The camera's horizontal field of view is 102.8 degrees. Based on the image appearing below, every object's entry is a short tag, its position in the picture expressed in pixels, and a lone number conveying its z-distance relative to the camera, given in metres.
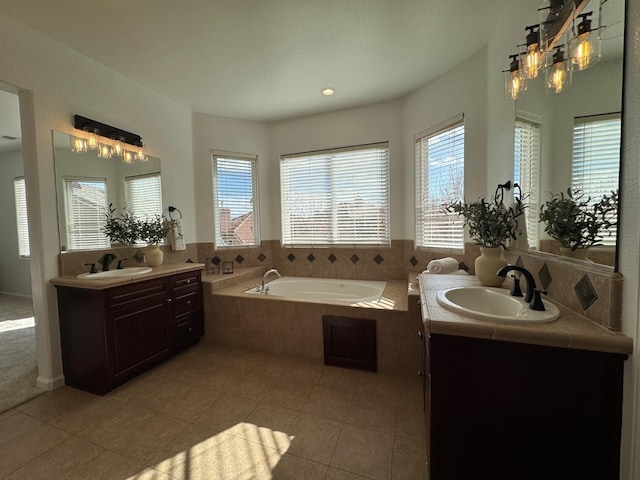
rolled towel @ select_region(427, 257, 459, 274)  2.31
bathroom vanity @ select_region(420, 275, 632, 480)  0.88
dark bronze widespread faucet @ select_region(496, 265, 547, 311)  1.11
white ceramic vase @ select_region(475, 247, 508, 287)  1.65
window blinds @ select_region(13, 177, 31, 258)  4.46
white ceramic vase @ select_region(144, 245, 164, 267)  2.64
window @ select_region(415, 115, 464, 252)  2.57
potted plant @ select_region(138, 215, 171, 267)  2.64
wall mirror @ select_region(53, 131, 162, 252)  2.12
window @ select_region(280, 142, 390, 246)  3.32
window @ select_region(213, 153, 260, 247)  3.54
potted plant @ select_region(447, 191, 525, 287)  1.65
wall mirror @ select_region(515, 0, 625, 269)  0.94
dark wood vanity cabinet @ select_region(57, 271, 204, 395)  1.94
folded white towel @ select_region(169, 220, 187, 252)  3.00
